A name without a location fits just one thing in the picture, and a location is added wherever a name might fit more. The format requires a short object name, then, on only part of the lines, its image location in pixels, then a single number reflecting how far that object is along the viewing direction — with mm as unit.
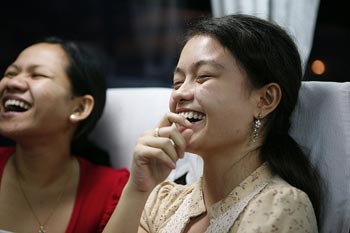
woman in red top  1666
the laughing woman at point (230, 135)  1168
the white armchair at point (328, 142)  1304
